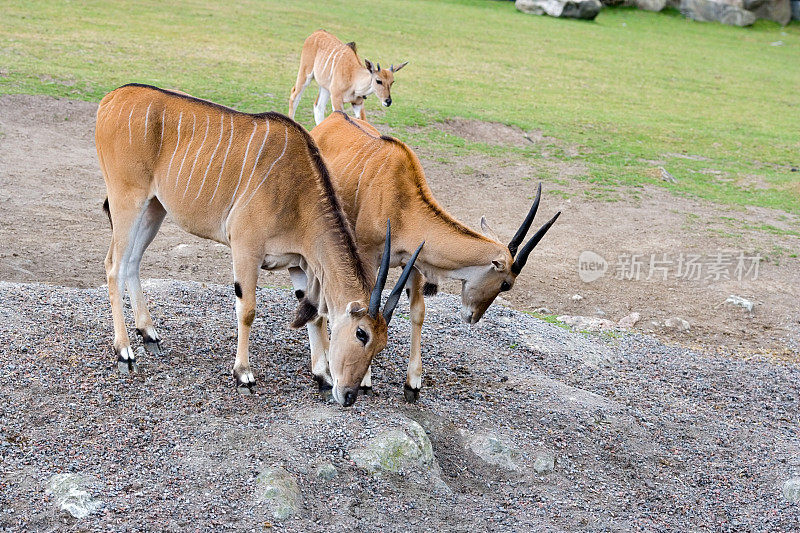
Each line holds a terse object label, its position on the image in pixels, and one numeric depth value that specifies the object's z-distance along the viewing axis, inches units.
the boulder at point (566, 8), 1139.9
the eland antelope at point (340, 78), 545.0
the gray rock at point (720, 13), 1261.1
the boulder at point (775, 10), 1289.4
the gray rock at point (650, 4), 1285.7
